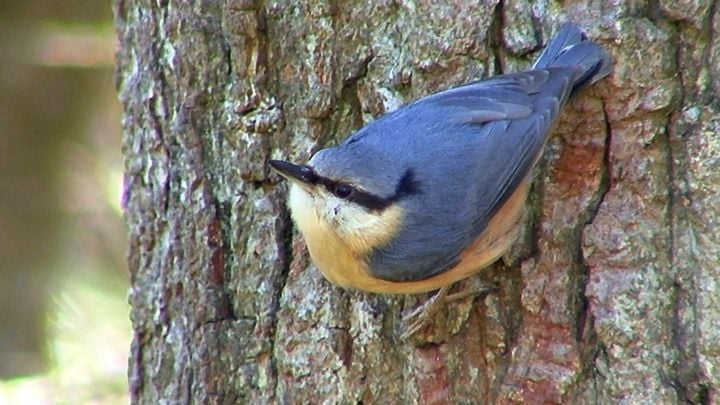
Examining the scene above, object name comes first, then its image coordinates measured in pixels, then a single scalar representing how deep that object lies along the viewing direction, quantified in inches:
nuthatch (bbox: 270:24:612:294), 233.5
